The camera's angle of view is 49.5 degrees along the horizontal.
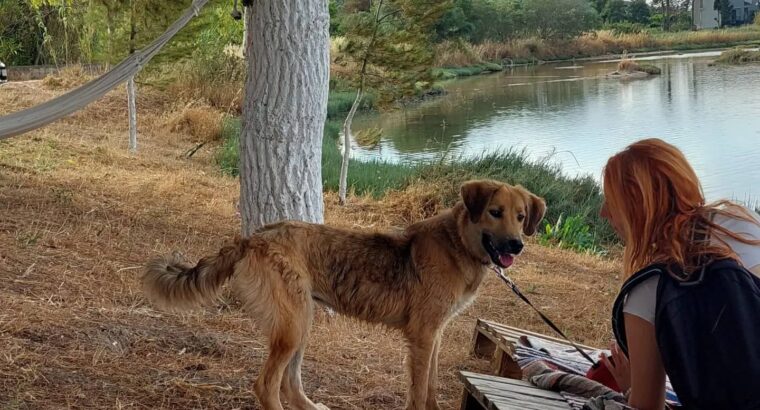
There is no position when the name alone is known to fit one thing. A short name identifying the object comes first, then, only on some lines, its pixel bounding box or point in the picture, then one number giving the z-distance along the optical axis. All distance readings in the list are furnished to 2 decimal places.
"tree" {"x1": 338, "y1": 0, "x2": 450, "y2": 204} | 14.44
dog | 4.34
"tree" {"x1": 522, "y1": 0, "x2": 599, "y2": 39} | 65.62
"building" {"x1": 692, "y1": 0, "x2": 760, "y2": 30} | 72.44
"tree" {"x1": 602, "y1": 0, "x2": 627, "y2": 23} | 76.75
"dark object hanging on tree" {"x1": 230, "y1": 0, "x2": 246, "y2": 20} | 6.75
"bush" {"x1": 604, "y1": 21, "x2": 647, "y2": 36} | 68.82
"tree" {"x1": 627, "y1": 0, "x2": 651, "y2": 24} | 78.31
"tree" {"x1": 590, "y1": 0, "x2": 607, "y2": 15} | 77.95
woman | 2.82
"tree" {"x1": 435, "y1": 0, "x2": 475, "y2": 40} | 51.37
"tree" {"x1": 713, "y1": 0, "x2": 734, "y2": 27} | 69.88
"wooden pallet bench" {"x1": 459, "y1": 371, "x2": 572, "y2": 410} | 3.68
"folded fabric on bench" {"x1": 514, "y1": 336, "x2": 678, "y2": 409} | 3.81
